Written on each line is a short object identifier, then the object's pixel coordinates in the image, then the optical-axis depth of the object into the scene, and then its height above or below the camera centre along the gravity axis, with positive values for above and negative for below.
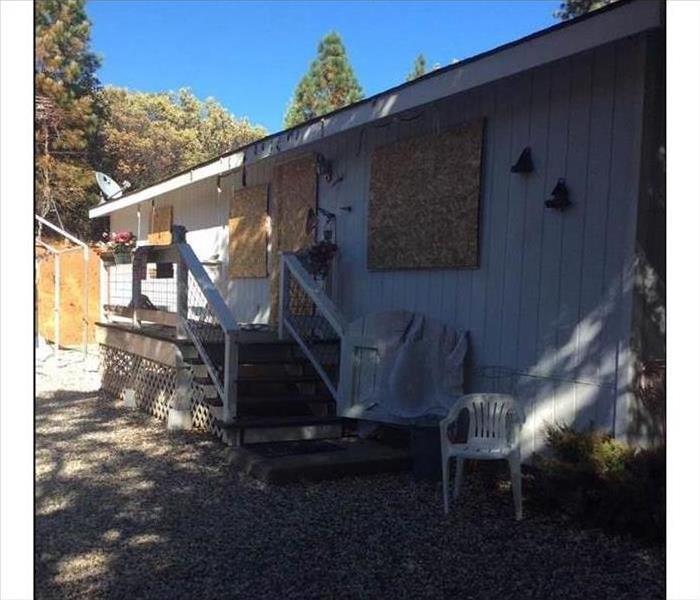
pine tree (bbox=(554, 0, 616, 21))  15.88 +6.48
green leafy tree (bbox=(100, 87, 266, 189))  26.32 +6.64
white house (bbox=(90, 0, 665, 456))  4.47 +0.61
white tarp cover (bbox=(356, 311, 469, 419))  5.75 -0.70
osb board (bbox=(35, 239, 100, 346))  14.99 -0.31
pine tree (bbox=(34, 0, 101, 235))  12.84 +3.95
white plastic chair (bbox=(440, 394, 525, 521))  4.43 -0.98
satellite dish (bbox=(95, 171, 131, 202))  15.16 +2.11
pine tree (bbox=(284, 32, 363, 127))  24.25 +6.98
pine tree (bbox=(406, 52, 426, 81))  26.04 +8.27
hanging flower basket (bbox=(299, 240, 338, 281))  7.77 +0.32
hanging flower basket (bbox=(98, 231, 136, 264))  10.29 +0.56
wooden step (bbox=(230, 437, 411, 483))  5.14 -1.34
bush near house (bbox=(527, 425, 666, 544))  3.85 -1.14
